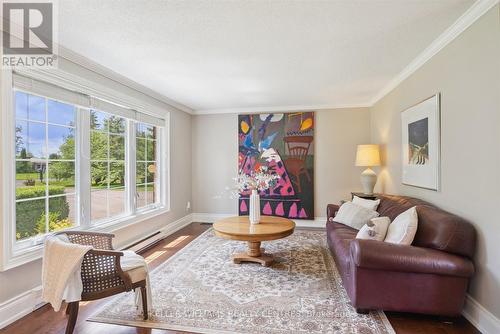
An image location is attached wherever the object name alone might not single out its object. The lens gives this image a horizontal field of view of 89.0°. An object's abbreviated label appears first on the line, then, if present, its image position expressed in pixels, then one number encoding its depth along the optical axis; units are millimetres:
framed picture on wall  2601
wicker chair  1863
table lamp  4223
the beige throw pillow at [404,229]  2238
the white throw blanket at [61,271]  1774
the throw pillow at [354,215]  3252
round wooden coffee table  2910
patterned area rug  2025
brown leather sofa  1970
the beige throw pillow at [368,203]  3447
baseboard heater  3713
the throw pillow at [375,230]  2459
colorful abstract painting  5148
